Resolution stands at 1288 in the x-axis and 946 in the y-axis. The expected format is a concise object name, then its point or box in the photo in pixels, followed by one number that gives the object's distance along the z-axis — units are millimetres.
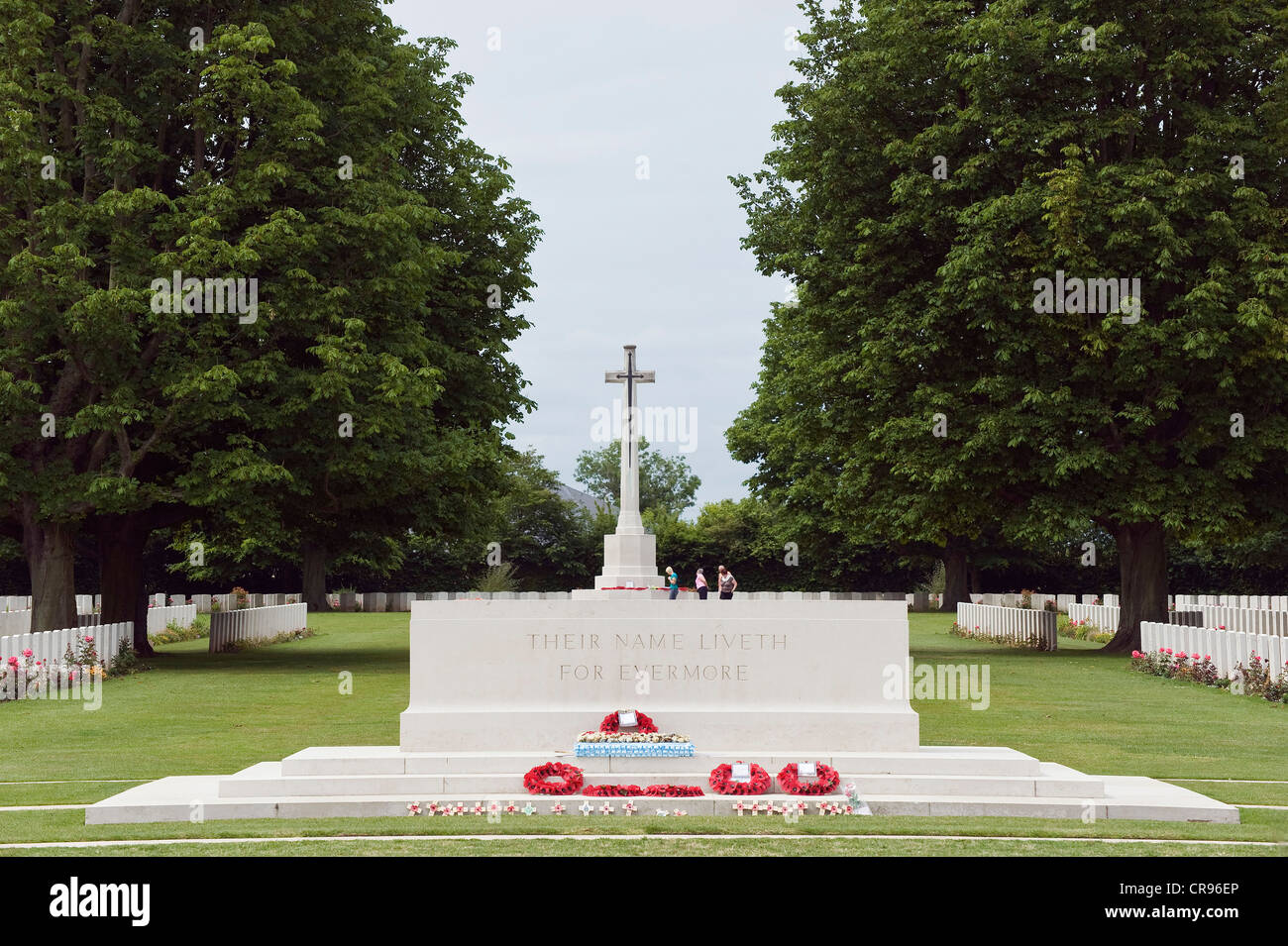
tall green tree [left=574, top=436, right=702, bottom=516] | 101562
